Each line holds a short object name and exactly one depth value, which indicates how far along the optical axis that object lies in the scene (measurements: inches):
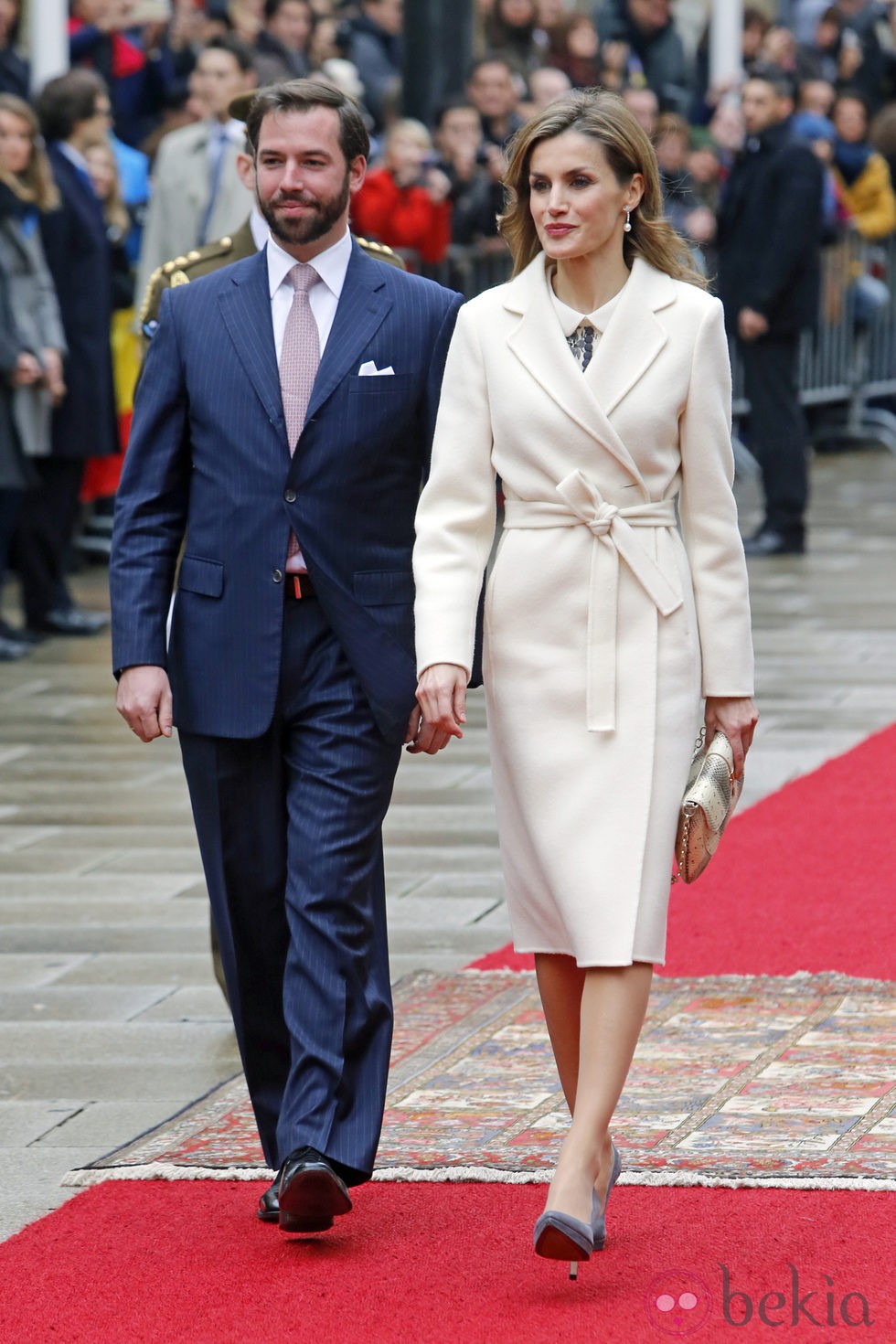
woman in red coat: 1035.9
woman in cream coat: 318.3
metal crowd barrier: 1393.9
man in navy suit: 332.8
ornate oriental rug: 356.5
